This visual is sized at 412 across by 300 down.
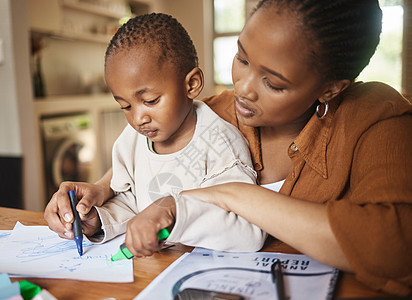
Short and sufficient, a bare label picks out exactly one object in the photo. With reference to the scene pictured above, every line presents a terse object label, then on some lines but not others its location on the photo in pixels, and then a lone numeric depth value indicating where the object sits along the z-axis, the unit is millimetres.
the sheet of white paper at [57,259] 668
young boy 817
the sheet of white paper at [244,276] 574
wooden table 588
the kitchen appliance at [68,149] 3209
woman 609
